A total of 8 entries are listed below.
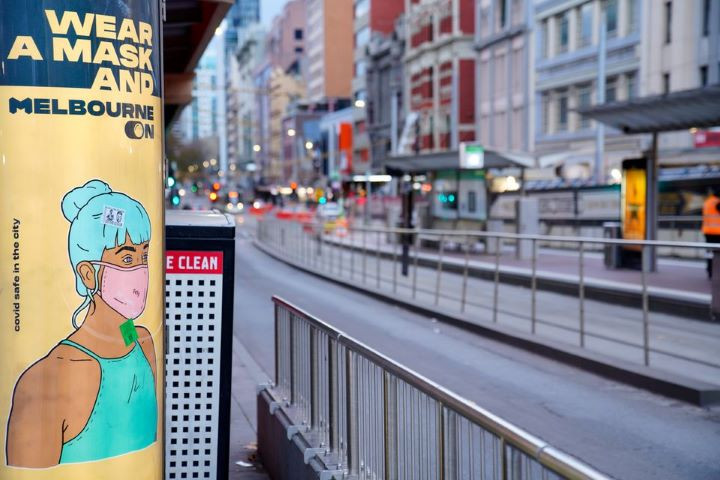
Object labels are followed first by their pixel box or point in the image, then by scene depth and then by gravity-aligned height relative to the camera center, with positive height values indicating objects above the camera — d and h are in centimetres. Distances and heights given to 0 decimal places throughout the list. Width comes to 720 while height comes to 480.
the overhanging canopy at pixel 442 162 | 3038 +99
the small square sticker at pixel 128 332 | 424 -57
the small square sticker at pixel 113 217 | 413 -9
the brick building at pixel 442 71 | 6241 +774
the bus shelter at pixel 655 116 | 1836 +150
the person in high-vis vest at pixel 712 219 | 2016 -50
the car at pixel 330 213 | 6314 -122
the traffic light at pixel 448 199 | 3422 -19
